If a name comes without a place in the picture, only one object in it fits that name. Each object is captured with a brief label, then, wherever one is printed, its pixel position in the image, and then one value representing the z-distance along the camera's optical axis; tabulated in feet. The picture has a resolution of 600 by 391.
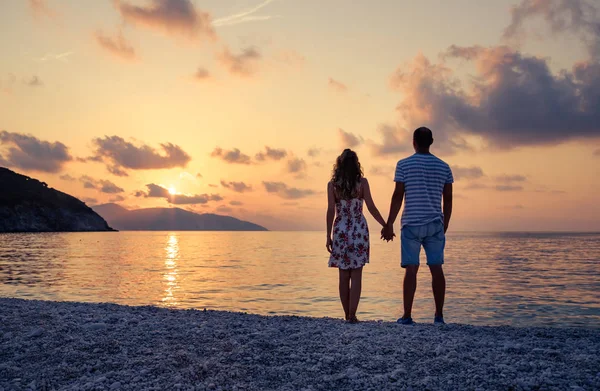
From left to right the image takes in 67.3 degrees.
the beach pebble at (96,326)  24.93
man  24.97
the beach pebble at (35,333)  23.58
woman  26.27
